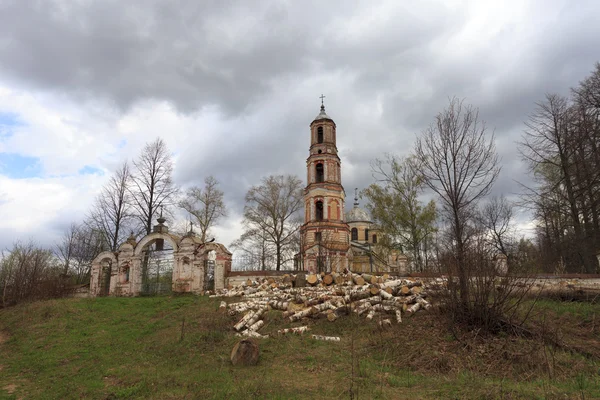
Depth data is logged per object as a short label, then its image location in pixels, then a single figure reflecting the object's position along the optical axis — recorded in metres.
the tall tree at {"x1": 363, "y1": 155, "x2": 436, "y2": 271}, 25.69
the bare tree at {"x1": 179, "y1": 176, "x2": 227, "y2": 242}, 34.65
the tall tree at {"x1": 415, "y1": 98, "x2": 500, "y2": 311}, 9.43
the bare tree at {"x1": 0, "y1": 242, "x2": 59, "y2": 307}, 19.27
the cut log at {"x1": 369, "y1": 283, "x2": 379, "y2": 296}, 11.81
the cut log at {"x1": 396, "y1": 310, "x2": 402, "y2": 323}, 9.75
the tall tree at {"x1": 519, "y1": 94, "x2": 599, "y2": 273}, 17.50
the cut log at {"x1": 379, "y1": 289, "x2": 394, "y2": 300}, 11.27
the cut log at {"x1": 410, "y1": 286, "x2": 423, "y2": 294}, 11.45
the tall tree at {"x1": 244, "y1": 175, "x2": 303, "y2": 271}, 34.38
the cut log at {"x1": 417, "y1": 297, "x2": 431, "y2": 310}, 9.96
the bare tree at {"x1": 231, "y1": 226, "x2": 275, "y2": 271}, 33.62
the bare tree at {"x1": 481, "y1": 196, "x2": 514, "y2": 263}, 22.86
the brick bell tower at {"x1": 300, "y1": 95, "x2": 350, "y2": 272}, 32.66
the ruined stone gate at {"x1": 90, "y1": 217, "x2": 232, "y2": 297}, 19.33
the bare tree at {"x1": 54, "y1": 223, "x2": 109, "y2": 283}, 33.47
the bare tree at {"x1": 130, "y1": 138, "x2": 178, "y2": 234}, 27.25
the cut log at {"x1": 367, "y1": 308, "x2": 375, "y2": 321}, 10.22
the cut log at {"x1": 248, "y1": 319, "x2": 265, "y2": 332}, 10.38
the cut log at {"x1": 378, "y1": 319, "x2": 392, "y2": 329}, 9.43
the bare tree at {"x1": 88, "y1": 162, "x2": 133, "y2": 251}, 28.39
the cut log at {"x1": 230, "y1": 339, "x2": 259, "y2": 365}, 7.48
